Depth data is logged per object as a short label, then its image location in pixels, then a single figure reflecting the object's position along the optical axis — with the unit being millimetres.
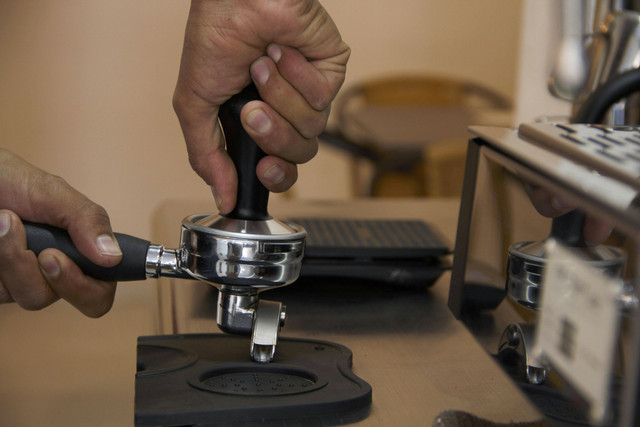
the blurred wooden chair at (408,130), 2533
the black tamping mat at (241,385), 728
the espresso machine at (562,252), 590
